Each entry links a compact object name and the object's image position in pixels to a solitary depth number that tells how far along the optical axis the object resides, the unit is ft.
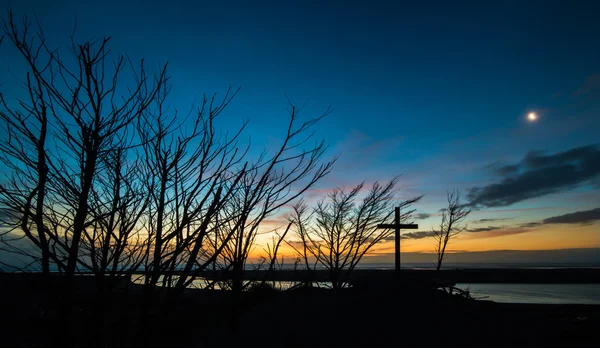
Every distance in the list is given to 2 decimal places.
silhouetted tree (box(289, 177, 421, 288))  35.50
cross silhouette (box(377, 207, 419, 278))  37.76
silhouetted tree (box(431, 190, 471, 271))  52.54
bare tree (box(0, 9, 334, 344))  6.63
